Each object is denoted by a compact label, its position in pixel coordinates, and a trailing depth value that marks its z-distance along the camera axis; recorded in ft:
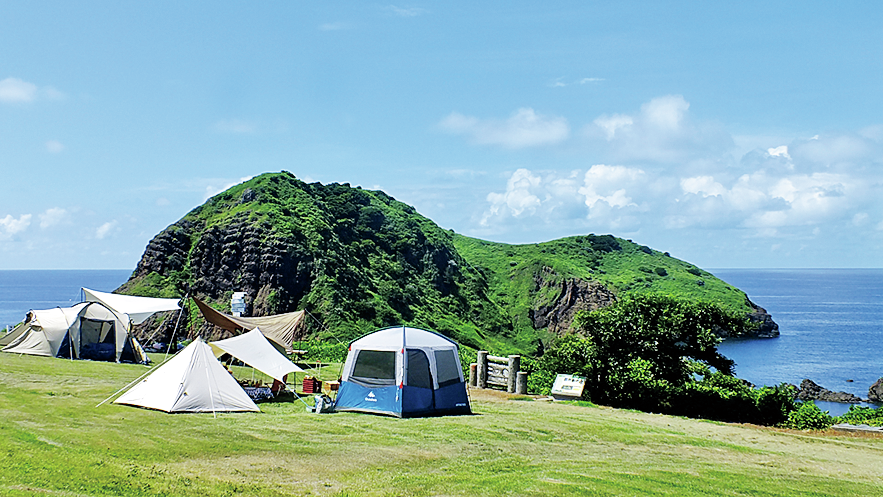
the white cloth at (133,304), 102.78
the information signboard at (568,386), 76.43
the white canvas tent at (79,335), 93.76
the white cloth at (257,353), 67.15
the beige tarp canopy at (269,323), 93.50
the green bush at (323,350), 117.50
